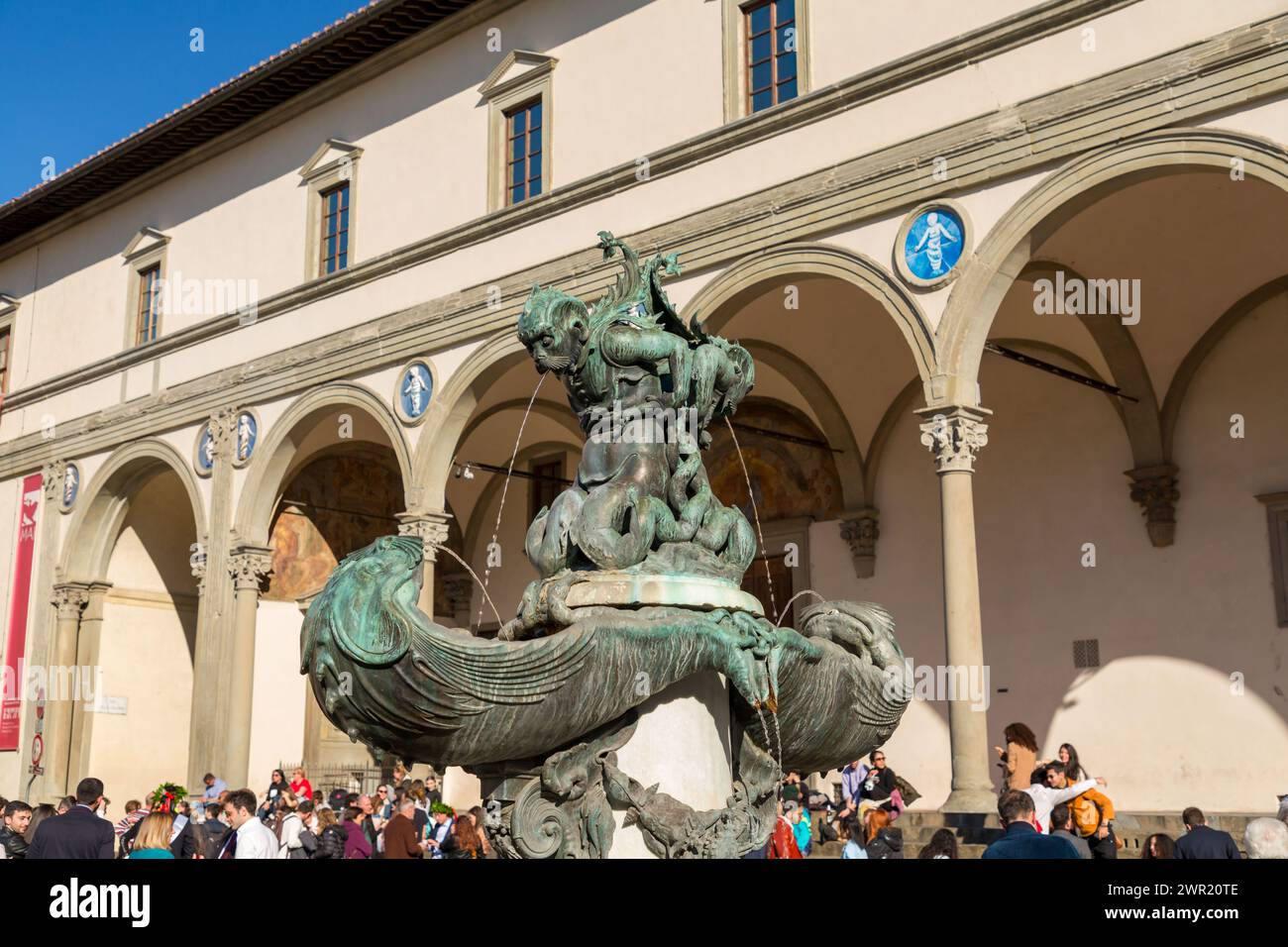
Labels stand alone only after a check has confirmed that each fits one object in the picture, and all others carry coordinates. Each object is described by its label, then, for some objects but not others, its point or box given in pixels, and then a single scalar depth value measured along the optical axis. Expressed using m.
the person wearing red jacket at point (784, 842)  8.05
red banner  21.47
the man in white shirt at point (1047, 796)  6.66
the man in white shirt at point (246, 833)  7.07
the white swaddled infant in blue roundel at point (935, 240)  11.52
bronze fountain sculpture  3.21
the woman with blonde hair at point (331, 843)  8.34
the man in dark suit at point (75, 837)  5.84
